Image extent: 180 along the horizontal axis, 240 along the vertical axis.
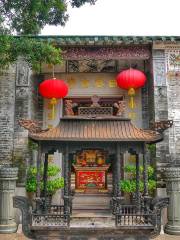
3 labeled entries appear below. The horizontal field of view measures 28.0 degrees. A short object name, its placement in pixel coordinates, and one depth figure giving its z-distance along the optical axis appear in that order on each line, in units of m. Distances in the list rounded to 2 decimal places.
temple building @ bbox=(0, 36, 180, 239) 7.51
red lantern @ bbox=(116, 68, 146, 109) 10.36
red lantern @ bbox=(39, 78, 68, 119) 10.32
